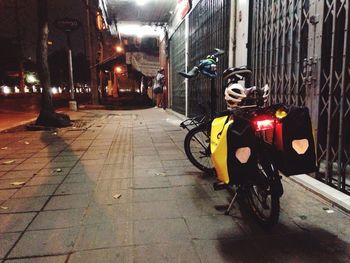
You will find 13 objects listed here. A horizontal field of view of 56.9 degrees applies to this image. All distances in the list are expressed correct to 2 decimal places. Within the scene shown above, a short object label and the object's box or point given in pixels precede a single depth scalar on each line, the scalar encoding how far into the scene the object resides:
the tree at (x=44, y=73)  12.20
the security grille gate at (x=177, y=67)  15.45
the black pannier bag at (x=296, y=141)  3.35
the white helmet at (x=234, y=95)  3.99
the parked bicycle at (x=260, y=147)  3.17
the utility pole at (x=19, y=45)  44.35
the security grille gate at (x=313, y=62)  4.46
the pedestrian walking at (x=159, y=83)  19.53
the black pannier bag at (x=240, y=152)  3.14
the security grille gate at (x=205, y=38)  9.15
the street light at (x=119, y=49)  29.03
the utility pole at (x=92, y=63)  24.70
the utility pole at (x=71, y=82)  19.86
